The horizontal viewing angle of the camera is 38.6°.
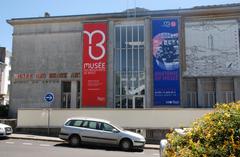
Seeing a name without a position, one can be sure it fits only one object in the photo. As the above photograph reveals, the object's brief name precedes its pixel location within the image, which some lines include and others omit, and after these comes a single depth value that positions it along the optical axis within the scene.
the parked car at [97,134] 17.66
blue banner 31.41
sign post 22.31
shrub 4.13
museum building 32.03
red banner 32.31
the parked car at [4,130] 20.00
